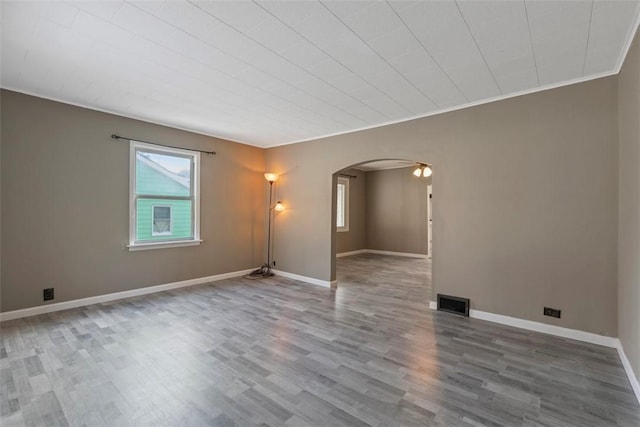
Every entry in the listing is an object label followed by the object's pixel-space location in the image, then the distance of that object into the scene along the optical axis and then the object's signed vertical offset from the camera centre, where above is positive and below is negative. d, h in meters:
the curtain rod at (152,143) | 4.20 +1.11
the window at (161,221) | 4.71 -0.13
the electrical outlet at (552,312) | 3.10 -1.03
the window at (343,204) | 8.78 +0.32
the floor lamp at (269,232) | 5.85 -0.38
